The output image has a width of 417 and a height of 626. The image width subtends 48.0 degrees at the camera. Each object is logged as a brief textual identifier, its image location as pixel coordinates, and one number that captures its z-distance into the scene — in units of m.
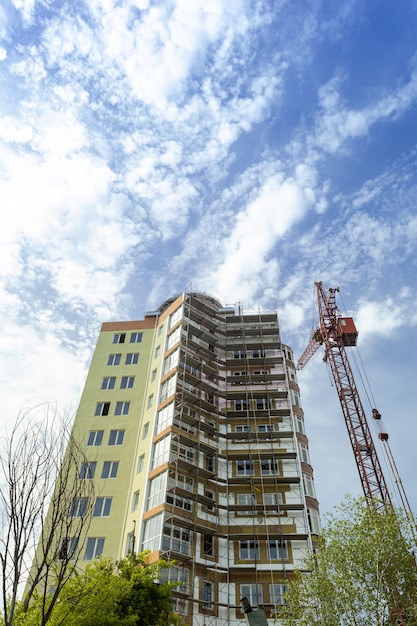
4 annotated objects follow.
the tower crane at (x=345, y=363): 51.50
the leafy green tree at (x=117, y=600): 16.83
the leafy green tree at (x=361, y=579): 20.42
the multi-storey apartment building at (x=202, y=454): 30.36
